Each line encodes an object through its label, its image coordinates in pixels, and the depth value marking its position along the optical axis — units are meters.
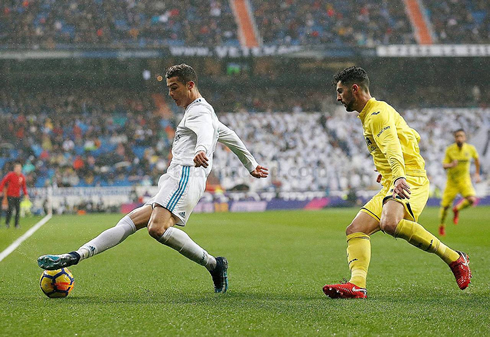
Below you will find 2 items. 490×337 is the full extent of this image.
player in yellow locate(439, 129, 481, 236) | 14.39
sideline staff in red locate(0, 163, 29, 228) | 17.78
